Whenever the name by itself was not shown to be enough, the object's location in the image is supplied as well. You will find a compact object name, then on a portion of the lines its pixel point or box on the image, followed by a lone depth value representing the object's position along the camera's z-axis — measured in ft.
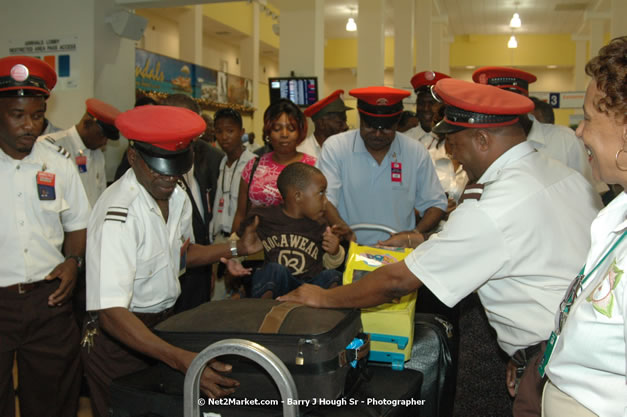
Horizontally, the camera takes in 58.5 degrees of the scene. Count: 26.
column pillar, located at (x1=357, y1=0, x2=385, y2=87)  33.06
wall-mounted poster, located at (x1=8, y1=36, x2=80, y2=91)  20.45
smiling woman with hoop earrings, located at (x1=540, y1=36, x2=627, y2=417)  3.66
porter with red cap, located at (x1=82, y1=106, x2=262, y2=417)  6.39
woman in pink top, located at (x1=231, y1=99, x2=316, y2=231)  12.51
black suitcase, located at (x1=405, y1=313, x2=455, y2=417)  6.98
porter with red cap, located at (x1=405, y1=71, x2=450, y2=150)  16.28
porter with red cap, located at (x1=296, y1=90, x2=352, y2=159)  15.61
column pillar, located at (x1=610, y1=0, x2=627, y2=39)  29.66
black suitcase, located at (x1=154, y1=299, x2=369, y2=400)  5.33
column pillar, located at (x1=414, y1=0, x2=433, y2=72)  43.01
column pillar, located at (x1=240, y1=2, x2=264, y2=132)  53.78
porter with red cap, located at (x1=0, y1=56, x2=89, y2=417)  8.48
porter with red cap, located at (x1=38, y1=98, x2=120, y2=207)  14.56
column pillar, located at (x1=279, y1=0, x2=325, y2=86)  25.39
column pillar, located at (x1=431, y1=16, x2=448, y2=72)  51.08
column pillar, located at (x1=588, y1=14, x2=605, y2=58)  47.96
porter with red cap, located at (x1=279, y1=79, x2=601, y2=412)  6.15
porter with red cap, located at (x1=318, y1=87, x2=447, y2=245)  11.16
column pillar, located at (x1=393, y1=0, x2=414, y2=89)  37.63
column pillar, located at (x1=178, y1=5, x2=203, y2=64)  44.62
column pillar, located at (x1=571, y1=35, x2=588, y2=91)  55.01
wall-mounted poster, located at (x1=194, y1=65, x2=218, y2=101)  43.73
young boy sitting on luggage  8.89
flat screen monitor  24.03
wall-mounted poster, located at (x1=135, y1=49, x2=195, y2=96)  36.55
